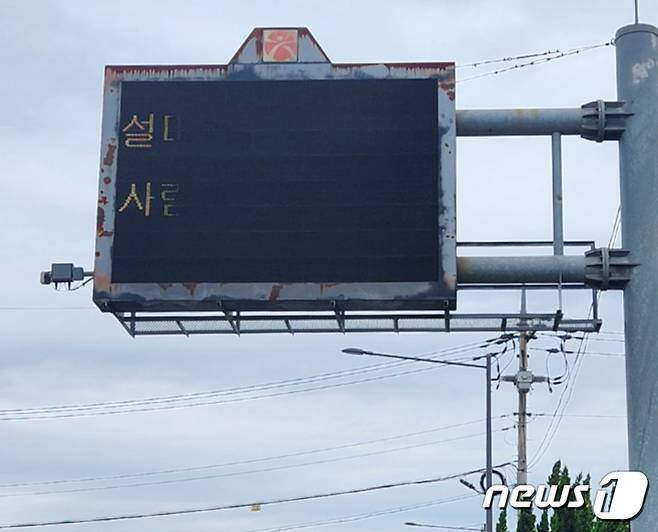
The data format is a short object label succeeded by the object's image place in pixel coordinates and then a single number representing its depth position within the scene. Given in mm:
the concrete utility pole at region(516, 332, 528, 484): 51300
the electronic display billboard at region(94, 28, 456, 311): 17453
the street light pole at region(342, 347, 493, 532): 32438
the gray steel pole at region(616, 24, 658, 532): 17094
